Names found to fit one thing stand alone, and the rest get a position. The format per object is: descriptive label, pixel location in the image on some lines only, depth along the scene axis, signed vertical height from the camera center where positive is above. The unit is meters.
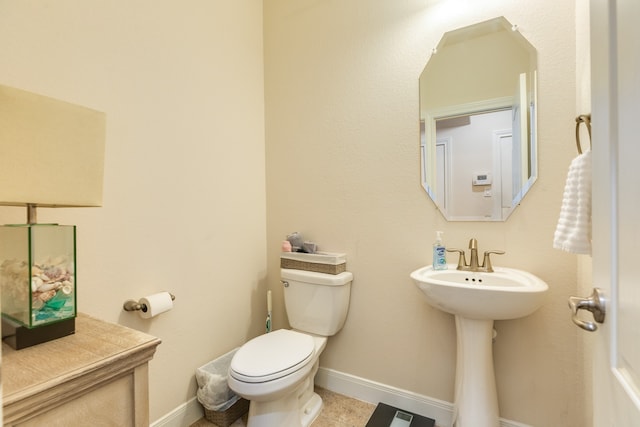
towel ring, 0.90 +0.29
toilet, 1.25 -0.65
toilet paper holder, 1.28 -0.39
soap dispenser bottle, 1.44 -0.21
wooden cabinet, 0.55 -0.33
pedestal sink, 1.14 -0.40
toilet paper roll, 1.30 -0.40
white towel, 0.84 +0.01
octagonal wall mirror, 1.37 +0.46
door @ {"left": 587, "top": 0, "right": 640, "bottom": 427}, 0.46 +0.02
